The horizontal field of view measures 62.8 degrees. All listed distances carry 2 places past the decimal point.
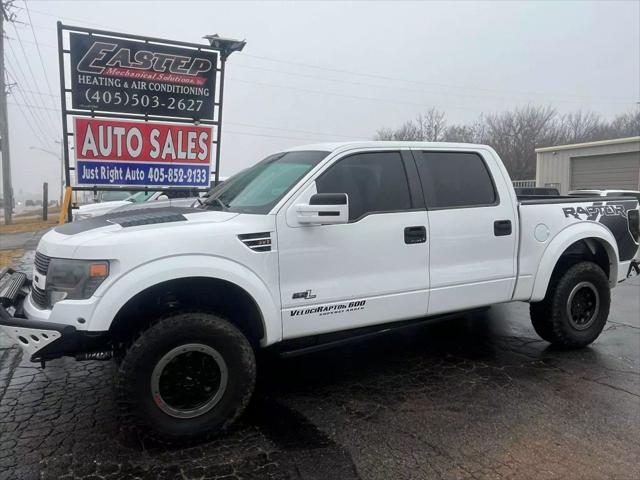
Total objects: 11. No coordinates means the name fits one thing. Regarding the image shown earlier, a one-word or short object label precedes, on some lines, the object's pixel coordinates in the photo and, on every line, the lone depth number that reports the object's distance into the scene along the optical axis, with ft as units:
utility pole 80.12
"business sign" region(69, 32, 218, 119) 22.21
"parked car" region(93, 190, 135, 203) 51.60
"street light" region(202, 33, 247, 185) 24.15
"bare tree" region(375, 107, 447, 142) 175.01
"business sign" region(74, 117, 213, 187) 22.68
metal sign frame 21.79
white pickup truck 10.46
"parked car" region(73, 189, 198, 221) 27.09
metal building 75.82
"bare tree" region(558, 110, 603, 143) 159.50
